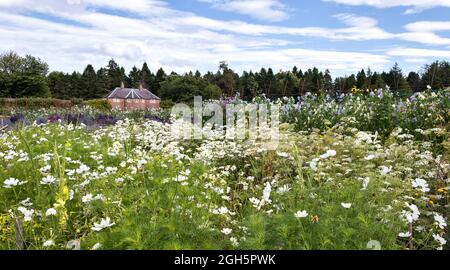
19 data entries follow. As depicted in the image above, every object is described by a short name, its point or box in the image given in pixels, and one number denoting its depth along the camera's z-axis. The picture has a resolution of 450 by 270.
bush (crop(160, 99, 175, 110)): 39.87
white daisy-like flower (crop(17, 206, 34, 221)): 2.79
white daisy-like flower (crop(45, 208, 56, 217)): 2.84
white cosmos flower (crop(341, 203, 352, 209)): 2.67
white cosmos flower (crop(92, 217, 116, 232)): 2.54
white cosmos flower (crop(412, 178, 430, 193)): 2.91
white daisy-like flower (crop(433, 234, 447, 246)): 2.71
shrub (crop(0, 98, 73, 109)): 30.23
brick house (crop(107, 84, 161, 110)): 48.50
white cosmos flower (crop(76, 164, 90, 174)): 3.55
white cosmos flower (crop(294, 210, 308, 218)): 2.54
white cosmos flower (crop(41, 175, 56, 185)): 3.26
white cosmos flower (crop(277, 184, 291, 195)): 3.16
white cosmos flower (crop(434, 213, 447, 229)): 2.86
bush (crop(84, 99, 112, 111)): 33.42
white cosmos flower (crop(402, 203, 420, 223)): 2.68
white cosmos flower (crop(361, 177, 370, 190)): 3.06
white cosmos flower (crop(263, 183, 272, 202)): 2.96
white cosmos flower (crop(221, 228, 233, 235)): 2.65
